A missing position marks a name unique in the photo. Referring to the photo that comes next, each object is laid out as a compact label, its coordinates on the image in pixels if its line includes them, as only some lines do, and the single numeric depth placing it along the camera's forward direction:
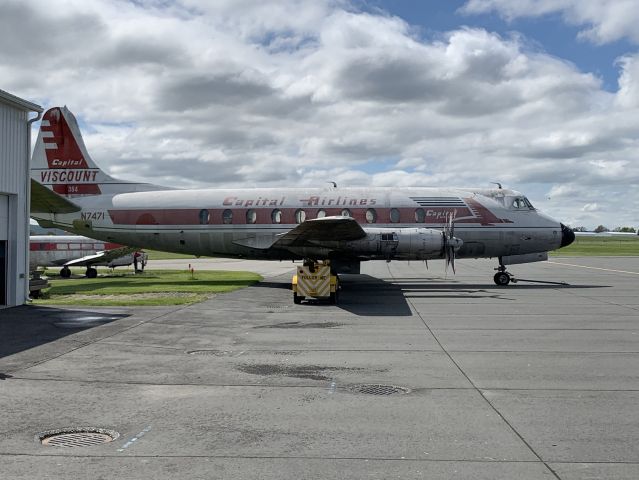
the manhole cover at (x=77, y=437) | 6.53
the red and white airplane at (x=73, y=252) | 42.34
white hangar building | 19.69
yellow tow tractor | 21.12
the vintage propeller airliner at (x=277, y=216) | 27.36
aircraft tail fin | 29.84
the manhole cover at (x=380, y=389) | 8.85
